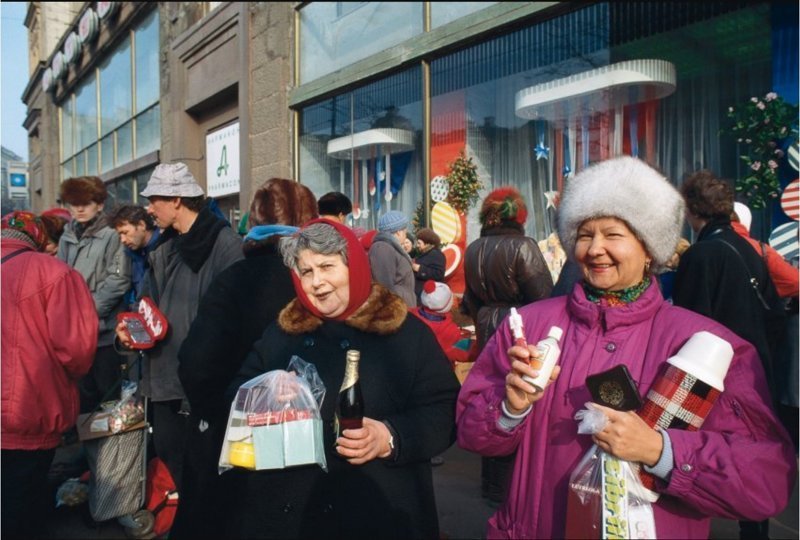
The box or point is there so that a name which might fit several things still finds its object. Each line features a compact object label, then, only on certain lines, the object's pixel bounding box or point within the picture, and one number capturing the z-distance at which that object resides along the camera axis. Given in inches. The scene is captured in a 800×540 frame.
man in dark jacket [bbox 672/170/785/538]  122.0
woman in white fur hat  58.3
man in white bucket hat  127.6
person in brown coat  161.0
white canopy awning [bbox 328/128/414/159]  328.2
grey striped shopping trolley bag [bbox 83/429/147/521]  151.9
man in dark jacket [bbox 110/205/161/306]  195.0
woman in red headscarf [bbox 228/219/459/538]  83.8
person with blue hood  100.4
